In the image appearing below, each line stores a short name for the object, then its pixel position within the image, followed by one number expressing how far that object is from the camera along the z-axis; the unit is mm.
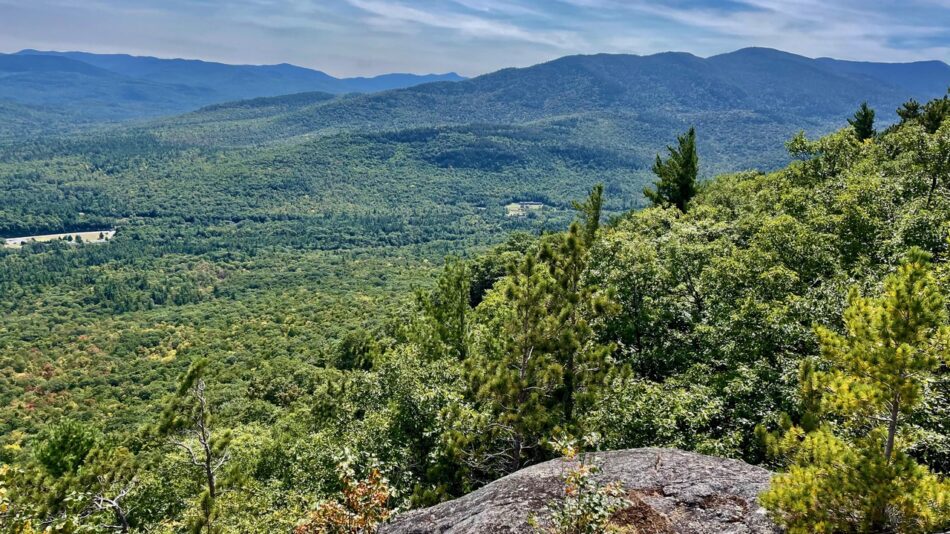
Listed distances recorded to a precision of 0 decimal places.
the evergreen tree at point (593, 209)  26250
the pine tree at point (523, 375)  14539
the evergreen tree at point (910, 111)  41906
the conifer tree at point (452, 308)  27672
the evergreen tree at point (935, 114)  35312
